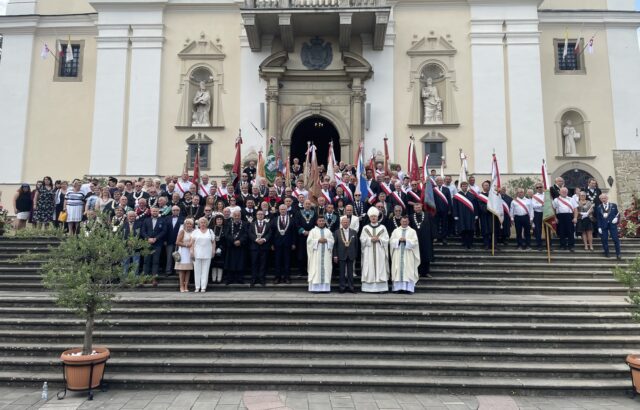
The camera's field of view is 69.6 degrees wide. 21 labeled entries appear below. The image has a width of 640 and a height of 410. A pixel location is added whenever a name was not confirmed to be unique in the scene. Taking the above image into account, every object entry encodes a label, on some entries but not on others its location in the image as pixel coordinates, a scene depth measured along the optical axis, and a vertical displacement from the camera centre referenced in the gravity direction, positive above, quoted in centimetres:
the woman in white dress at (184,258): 1012 -18
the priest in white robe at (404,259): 1004 -18
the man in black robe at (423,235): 1094 +38
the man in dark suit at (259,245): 1048 +12
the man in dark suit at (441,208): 1245 +116
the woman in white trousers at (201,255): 1006 -11
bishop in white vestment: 1011 -23
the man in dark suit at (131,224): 1078 +61
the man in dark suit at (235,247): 1055 +7
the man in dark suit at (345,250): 1009 +1
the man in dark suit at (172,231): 1088 +45
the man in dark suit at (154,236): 1073 +32
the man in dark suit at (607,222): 1186 +76
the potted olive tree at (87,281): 659 -47
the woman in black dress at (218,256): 1063 -14
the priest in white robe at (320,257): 1000 -14
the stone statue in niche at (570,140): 1944 +471
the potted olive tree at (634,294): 679 -63
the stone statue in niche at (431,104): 1858 +593
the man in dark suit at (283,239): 1064 +26
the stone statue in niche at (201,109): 1883 +576
